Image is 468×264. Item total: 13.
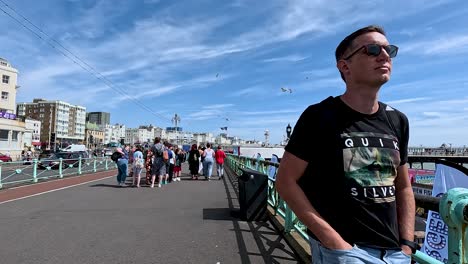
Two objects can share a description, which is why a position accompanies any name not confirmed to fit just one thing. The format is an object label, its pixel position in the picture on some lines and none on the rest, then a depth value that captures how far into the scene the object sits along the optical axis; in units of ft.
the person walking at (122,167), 45.96
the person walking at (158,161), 45.19
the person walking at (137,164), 44.65
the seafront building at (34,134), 265.77
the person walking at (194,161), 60.44
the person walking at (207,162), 58.76
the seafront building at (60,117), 410.10
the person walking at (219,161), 61.87
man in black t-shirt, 5.78
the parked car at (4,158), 121.95
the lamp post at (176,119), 234.17
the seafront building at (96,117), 596.54
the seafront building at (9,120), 159.84
